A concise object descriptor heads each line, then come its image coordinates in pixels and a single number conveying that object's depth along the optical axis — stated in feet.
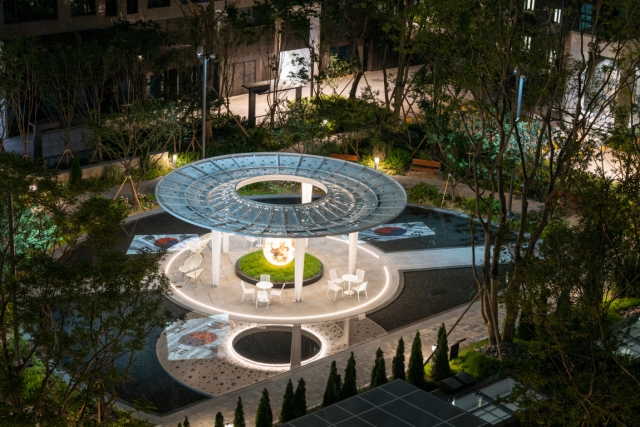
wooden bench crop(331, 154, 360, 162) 145.28
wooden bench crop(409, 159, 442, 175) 144.36
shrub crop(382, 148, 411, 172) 145.79
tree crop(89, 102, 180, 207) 123.85
